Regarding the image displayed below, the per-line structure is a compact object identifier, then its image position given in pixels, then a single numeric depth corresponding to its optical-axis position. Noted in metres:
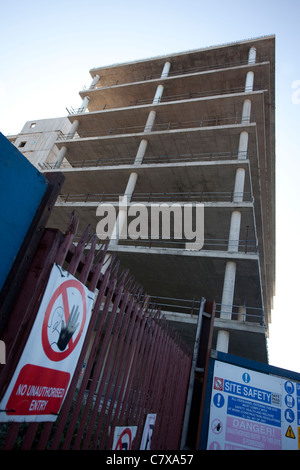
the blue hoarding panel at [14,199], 1.50
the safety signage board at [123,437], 2.81
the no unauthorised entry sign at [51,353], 1.62
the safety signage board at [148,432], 3.39
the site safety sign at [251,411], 4.60
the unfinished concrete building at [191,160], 14.12
